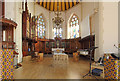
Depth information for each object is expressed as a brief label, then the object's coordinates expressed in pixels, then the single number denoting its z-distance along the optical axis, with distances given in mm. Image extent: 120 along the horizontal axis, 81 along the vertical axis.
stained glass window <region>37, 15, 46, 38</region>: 12909
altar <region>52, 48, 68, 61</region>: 6202
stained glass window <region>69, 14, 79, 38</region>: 12727
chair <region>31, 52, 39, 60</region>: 6754
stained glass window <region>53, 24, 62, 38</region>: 14055
